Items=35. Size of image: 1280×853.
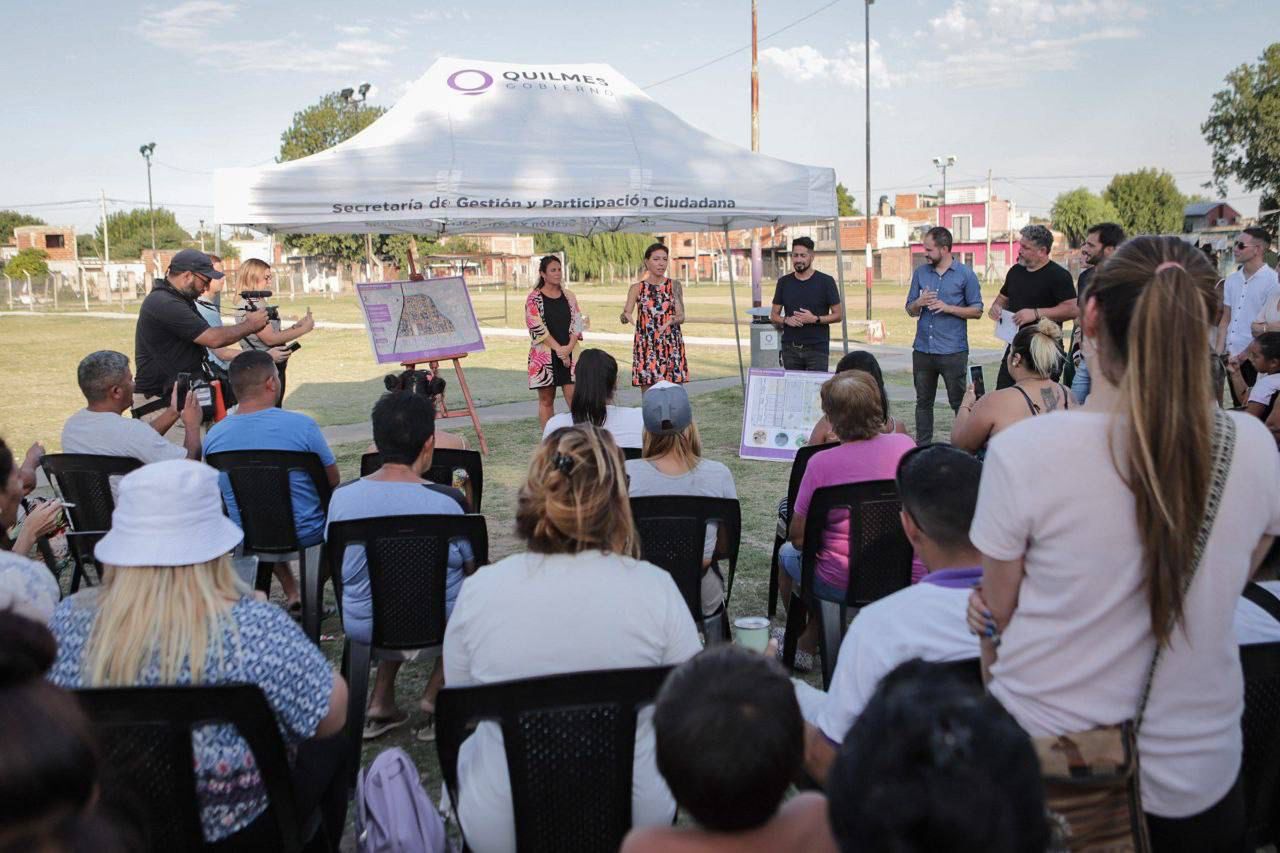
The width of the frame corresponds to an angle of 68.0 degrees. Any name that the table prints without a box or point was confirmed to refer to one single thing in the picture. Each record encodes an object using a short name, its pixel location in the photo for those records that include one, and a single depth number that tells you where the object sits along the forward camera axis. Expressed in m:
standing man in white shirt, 8.59
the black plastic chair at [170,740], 1.83
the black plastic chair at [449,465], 4.68
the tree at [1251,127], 42.16
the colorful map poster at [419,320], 9.27
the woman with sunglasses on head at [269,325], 7.28
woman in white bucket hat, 1.96
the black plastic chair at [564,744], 1.92
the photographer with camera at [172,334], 6.09
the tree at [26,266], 61.26
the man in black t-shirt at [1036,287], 7.19
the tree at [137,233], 91.19
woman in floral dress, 9.17
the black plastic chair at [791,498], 4.39
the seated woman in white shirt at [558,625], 2.09
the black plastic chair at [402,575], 3.30
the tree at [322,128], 58.72
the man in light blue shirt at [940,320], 8.02
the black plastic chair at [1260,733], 2.01
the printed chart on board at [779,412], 7.77
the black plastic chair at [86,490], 4.39
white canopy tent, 6.98
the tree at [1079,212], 71.75
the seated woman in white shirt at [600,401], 4.70
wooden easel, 9.13
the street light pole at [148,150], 77.69
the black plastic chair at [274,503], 4.20
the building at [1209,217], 53.49
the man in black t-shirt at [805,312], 8.65
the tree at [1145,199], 70.69
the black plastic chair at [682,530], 3.44
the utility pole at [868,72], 31.08
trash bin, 9.81
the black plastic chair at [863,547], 3.57
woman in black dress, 8.65
